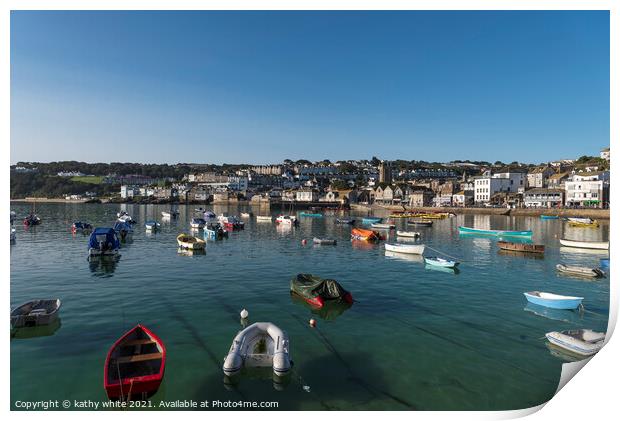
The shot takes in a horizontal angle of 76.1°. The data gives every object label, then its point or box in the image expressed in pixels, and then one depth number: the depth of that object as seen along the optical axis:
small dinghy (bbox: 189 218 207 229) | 54.38
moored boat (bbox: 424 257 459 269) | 26.77
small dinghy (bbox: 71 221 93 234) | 48.93
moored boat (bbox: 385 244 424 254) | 33.20
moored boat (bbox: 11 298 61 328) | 14.54
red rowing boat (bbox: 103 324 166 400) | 9.49
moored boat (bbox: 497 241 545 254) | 35.16
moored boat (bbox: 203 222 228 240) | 44.72
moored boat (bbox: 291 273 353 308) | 18.21
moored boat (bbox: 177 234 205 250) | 34.09
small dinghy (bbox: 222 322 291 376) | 11.03
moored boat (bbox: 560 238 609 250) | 38.09
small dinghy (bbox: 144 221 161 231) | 52.59
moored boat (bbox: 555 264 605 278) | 25.22
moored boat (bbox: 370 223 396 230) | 60.28
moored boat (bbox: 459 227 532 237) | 48.09
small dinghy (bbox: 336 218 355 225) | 70.42
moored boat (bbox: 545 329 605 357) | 12.75
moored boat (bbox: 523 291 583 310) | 17.81
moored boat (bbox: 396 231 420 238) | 47.20
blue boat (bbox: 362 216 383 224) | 73.75
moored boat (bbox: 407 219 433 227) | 65.18
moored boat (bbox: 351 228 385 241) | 44.50
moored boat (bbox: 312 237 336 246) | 40.94
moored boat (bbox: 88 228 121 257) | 30.02
